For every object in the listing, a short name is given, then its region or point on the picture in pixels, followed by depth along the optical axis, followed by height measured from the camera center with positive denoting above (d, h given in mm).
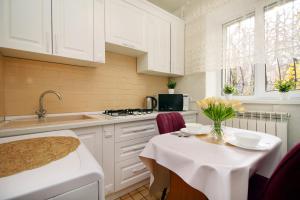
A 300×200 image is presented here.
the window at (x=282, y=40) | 1549 +671
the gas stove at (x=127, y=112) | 1862 -178
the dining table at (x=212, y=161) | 686 -348
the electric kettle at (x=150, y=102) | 2438 -45
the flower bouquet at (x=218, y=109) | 1115 -81
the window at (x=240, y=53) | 1955 +654
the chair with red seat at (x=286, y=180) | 597 -350
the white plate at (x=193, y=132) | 1259 -289
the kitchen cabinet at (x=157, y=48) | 2225 +845
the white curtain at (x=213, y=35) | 1980 +1023
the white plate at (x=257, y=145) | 930 -315
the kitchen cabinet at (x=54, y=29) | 1239 +690
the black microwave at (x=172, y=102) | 2396 -44
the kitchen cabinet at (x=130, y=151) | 1613 -609
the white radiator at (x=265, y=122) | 1575 -282
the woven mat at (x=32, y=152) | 561 -259
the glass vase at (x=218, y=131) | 1173 -259
